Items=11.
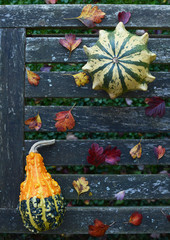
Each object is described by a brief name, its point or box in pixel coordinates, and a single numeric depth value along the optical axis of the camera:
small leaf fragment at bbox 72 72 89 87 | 0.89
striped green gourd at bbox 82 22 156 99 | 0.82
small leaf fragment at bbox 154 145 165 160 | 0.90
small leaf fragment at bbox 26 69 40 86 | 0.90
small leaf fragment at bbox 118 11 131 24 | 0.89
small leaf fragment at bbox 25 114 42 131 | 0.90
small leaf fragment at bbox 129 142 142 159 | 0.90
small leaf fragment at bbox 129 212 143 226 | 0.89
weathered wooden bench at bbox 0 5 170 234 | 0.90
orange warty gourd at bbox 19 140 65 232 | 0.83
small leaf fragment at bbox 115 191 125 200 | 0.90
